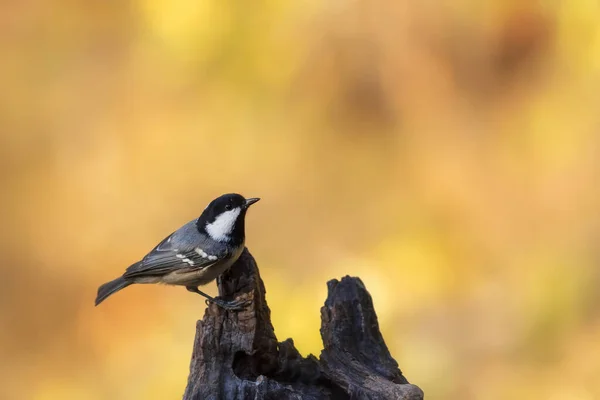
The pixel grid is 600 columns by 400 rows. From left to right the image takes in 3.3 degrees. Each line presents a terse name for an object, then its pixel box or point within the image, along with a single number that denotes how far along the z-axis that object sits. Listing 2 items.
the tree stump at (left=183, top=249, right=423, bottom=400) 5.35
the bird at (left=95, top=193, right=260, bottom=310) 5.41
